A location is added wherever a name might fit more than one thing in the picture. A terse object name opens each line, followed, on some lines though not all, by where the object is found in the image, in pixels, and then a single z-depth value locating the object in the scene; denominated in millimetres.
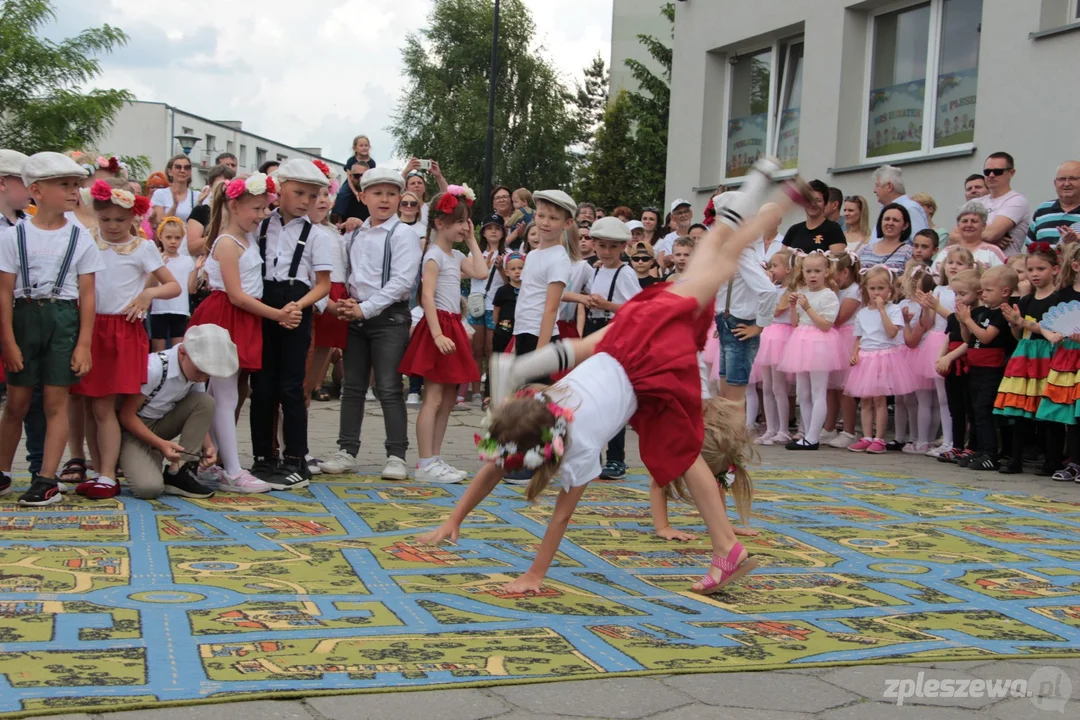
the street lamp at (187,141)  23023
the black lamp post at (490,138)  28419
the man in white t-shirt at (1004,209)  10477
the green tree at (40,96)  36812
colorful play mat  3607
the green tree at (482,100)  54312
